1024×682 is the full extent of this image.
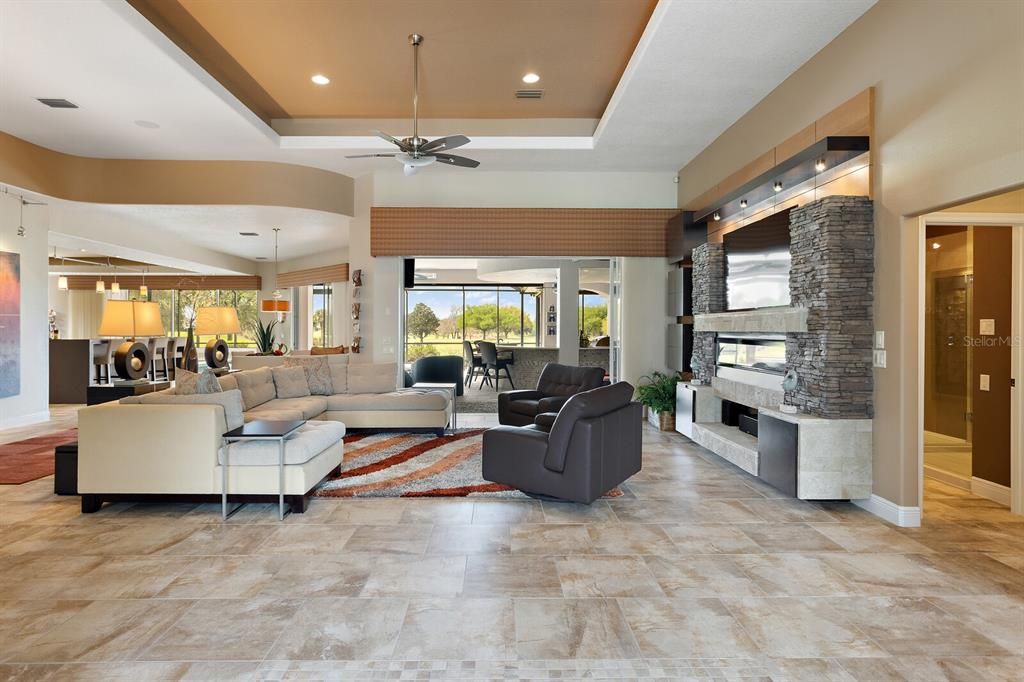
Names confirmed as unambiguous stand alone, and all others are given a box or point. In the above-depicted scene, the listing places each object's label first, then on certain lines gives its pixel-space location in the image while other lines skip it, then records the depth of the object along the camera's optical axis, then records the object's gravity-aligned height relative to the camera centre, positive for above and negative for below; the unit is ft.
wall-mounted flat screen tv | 15.60 +2.05
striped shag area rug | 14.60 -3.73
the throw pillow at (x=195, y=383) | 13.74 -1.08
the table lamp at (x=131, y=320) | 17.72 +0.53
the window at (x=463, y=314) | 51.70 +2.00
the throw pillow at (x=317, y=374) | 22.95 -1.45
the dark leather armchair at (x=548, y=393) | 20.93 -2.08
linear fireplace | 15.87 -0.66
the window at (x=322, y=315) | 47.03 +1.79
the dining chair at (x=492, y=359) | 35.73 -1.40
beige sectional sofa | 12.79 -2.56
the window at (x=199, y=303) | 52.03 +3.04
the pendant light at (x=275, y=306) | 38.27 +2.04
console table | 19.02 -1.75
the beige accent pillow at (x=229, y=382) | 18.42 -1.44
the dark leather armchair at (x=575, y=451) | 12.96 -2.60
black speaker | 27.89 +3.10
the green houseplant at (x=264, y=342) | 32.30 -0.27
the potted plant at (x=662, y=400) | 23.38 -2.51
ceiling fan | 16.29 +5.34
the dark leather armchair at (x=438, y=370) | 32.09 -1.80
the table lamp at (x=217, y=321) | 22.24 +0.61
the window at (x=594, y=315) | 57.06 +2.07
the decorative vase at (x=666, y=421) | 23.71 -3.39
